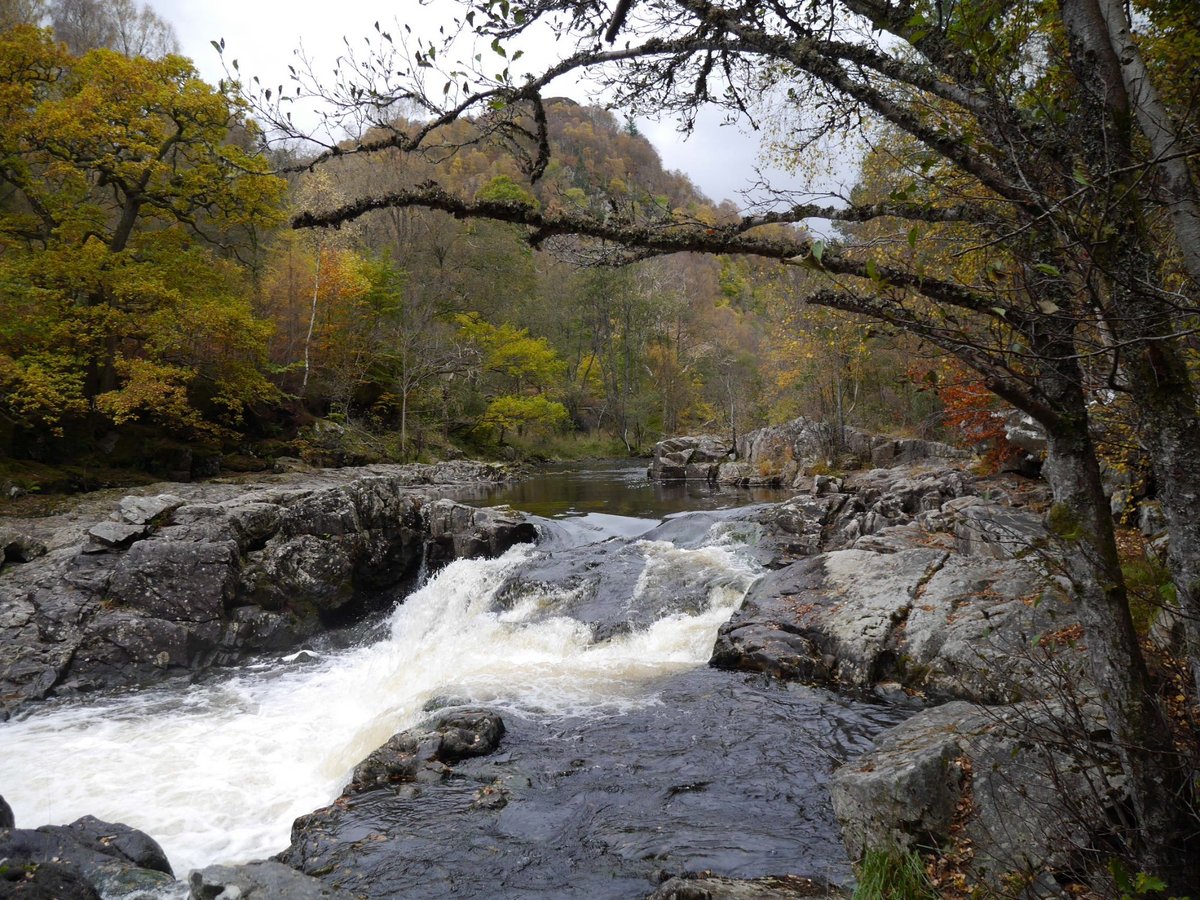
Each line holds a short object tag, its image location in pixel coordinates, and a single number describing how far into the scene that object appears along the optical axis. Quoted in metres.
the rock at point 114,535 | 9.89
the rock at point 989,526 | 7.48
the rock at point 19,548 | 9.65
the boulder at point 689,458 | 25.89
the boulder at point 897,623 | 6.22
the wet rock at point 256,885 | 3.96
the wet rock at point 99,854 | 4.06
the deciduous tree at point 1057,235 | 2.34
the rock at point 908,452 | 19.45
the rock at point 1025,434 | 10.09
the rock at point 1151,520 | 6.64
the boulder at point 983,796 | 3.11
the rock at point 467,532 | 13.47
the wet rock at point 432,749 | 5.86
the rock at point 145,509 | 10.23
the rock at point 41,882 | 3.56
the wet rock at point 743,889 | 3.60
